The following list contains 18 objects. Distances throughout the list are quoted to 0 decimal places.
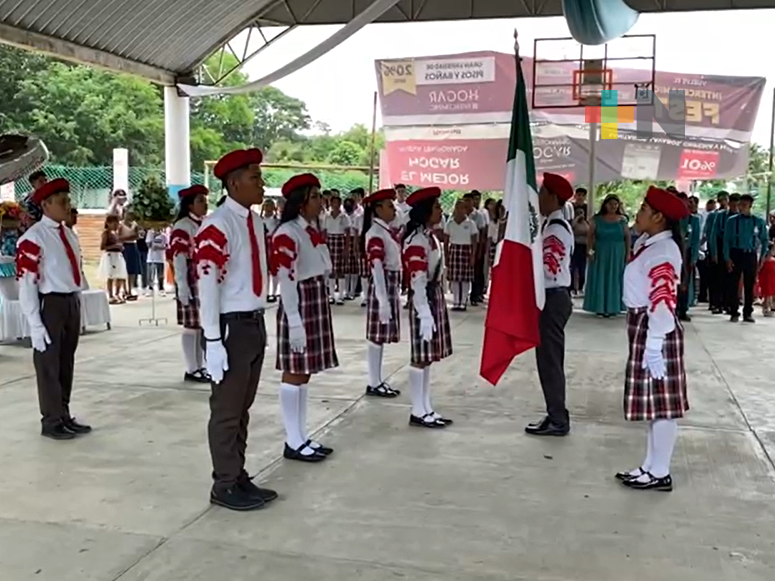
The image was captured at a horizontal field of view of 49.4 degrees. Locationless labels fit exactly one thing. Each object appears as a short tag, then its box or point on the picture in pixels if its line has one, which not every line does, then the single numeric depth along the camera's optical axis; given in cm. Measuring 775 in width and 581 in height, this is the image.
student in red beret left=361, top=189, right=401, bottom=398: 538
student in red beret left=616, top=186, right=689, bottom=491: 373
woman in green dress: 991
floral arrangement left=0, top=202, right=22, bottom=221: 743
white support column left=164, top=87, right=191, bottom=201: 1434
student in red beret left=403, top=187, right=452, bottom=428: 490
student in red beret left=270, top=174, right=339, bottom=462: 426
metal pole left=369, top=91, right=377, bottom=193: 1437
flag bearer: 484
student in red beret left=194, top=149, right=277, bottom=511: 348
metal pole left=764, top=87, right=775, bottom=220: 1246
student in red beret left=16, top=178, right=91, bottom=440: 471
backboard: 1352
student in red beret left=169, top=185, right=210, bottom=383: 607
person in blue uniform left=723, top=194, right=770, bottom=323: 971
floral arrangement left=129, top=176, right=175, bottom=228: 916
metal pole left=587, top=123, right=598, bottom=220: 1162
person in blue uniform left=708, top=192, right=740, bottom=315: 988
